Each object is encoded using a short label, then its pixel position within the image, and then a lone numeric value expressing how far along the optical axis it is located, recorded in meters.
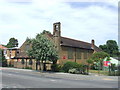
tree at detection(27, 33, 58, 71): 29.31
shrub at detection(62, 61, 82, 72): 29.72
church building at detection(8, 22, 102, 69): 36.50
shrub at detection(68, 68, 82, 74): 29.09
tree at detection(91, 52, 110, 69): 38.11
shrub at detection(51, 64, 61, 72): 32.59
